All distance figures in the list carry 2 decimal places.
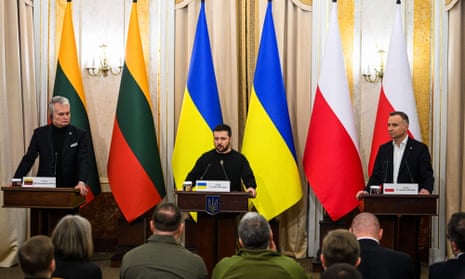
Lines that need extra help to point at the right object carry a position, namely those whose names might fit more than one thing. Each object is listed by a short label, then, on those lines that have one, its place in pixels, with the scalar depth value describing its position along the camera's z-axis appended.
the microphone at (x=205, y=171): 6.27
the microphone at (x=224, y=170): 6.54
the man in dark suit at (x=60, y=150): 6.37
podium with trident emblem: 6.12
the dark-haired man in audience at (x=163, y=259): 3.49
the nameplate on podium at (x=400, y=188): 5.81
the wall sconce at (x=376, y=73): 7.98
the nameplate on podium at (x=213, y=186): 5.90
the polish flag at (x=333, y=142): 7.39
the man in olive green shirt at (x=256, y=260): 3.39
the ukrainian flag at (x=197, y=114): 7.50
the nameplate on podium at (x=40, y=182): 5.89
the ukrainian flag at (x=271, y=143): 7.47
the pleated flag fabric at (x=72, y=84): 7.66
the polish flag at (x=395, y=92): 7.38
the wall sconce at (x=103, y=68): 8.16
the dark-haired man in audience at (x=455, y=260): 3.67
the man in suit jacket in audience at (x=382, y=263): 3.75
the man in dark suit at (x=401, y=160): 6.23
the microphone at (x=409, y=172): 6.23
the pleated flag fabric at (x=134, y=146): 7.50
